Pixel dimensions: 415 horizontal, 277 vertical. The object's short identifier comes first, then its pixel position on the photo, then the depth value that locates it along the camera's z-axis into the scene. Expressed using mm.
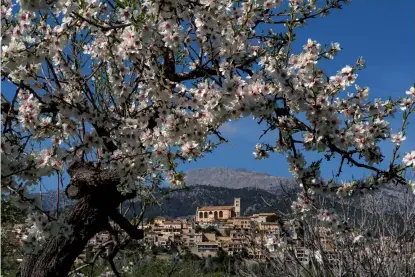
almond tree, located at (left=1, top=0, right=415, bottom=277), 3701
